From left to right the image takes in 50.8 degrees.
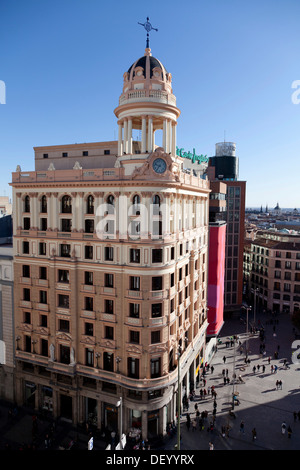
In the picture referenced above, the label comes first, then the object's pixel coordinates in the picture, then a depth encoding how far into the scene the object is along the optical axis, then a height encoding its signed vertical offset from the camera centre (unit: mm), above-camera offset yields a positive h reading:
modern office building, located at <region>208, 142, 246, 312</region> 85012 -9092
